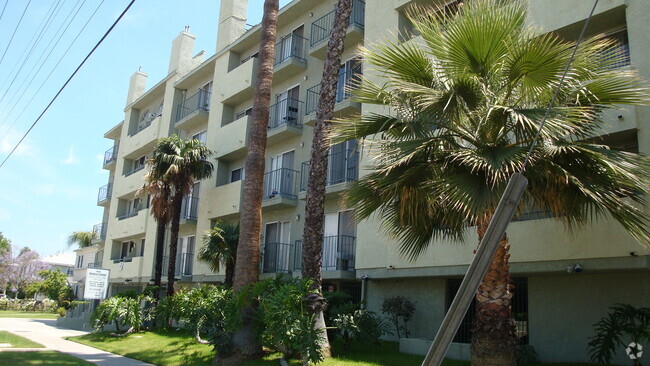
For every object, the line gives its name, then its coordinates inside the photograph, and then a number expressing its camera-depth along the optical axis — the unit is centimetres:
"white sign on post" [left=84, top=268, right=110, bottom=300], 2479
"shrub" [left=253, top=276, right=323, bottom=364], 1082
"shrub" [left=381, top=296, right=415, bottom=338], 1546
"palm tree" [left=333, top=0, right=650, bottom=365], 813
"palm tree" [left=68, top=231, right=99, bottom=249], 5529
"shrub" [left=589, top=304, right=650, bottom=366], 1009
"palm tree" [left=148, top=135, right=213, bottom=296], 2402
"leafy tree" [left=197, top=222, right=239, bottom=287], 2027
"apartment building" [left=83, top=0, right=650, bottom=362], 1207
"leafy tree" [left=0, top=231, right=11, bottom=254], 6875
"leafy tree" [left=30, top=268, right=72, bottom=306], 3991
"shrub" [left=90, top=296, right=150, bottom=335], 2141
